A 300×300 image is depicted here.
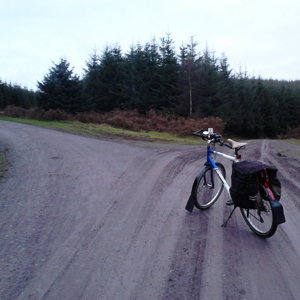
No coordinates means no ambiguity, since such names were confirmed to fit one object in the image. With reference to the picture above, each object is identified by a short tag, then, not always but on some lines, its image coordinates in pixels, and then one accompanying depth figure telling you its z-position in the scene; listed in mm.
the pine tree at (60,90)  27594
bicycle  3762
